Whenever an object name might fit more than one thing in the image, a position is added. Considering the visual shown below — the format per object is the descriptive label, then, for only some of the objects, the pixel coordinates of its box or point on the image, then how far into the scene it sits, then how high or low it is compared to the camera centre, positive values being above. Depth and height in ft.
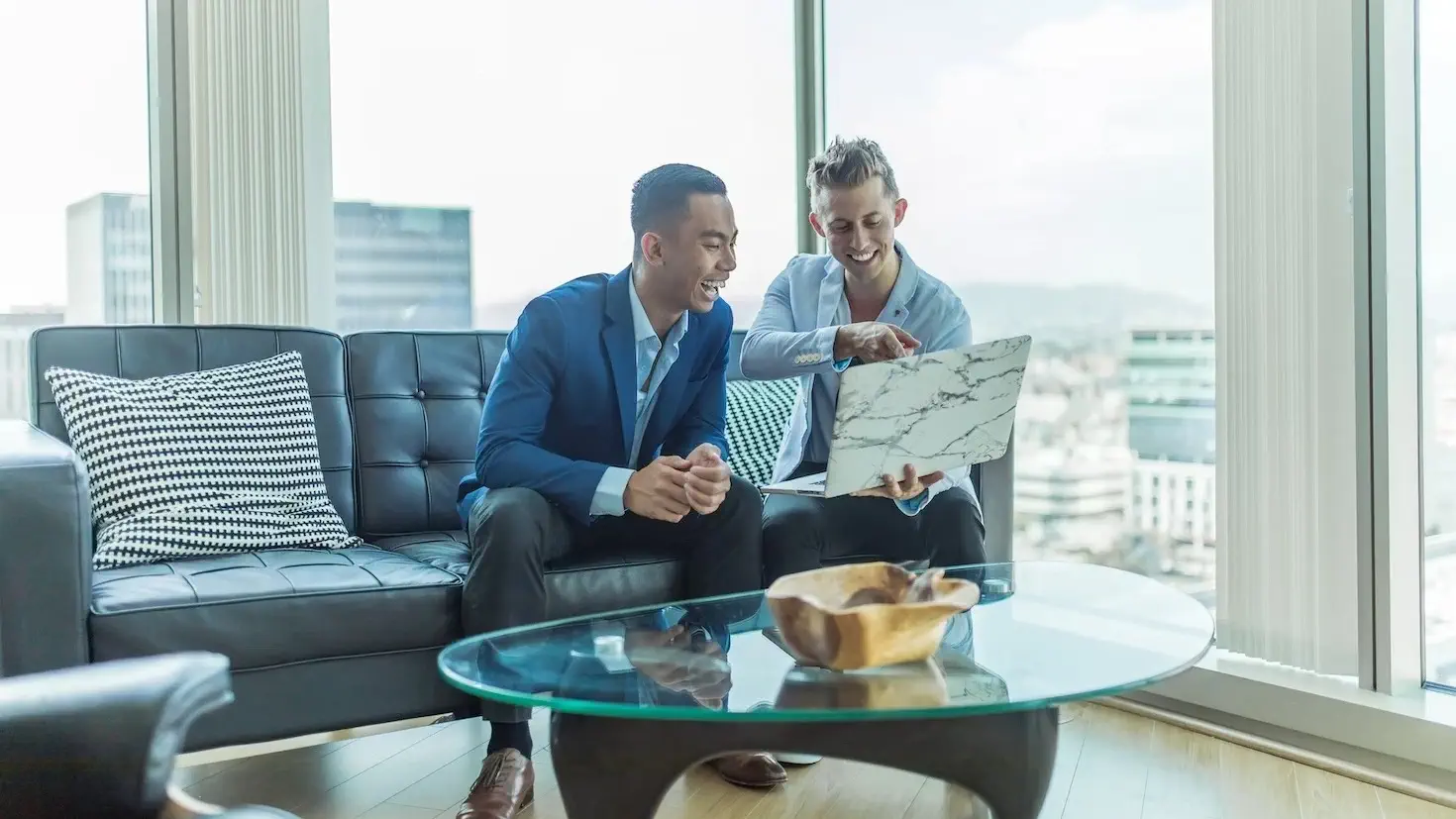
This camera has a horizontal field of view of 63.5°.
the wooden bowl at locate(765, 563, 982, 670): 4.11 -0.81
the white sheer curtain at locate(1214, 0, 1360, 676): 7.25 +0.36
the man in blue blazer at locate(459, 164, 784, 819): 6.39 -0.23
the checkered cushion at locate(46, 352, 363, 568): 6.80 -0.35
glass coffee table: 3.84 -1.00
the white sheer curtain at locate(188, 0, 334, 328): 9.20 +1.92
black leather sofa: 5.41 -0.91
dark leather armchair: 2.46 -0.71
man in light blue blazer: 7.35 +0.35
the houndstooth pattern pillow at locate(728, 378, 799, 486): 8.82 -0.20
